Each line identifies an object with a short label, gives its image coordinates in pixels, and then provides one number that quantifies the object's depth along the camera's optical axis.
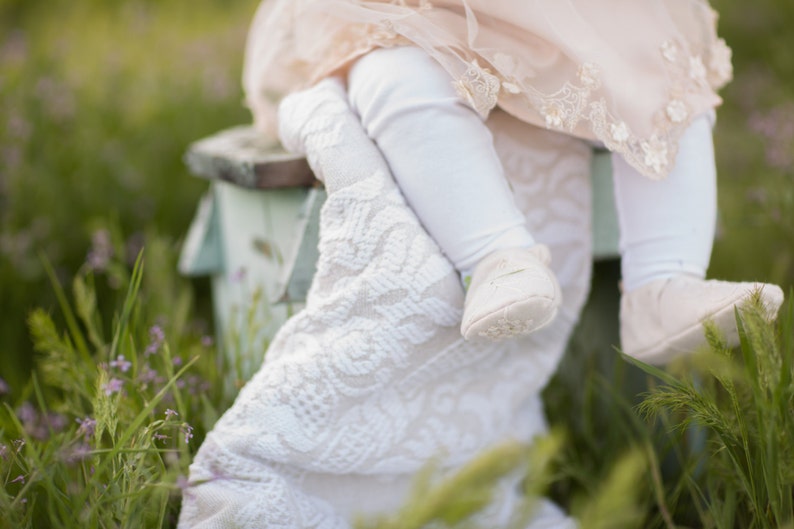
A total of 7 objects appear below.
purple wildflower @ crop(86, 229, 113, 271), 1.48
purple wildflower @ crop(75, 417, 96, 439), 1.04
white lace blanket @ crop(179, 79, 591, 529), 1.10
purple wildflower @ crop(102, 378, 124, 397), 1.03
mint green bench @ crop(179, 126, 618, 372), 1.26
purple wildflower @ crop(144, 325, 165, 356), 1.21
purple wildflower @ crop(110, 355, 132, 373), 1.13
